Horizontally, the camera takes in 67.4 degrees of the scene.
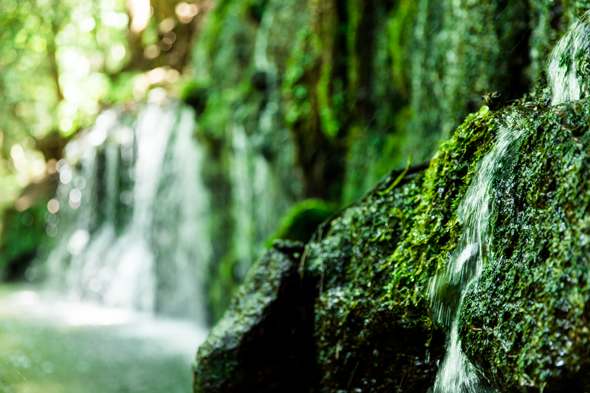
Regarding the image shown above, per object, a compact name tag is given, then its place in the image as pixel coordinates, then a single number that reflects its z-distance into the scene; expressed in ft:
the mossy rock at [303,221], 14.67
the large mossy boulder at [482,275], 5.35
